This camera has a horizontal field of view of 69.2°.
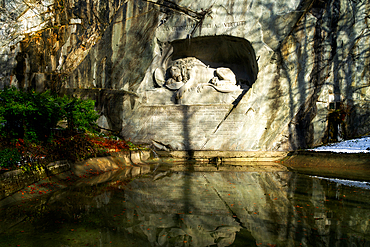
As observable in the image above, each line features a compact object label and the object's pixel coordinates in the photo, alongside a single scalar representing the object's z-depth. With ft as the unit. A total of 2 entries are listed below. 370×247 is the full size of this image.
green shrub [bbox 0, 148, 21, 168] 14.76
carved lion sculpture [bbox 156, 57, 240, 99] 39.57
